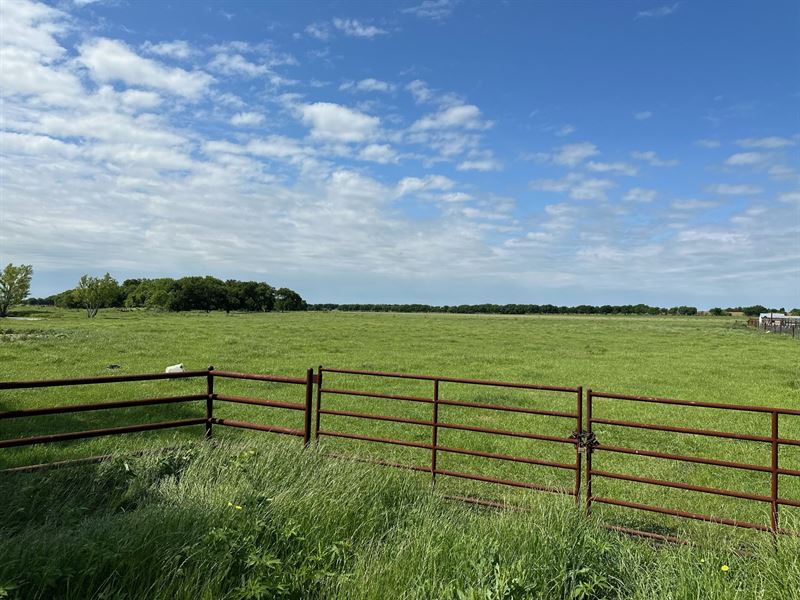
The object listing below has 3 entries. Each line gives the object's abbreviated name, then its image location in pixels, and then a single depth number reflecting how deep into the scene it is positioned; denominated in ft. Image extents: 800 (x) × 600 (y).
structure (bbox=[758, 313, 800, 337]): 175.23
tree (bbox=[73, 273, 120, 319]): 292.04
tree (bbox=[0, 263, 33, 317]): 247.31
